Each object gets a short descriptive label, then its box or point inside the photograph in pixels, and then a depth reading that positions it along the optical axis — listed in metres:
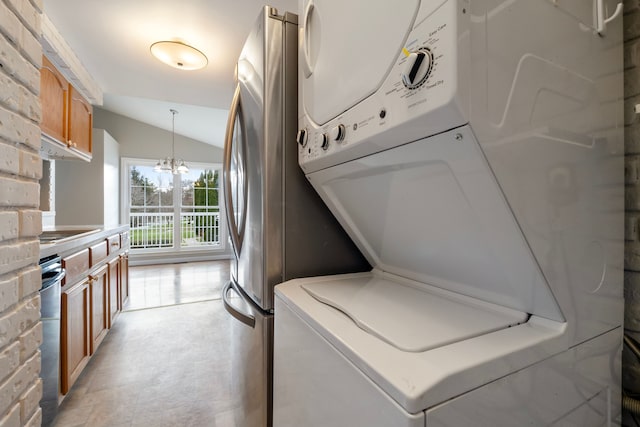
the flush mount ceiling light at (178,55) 2.10
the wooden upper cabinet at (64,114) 2.00
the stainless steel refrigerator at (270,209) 0.99
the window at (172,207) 5.70
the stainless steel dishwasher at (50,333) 1.35
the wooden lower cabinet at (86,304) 1.61
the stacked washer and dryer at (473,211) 0.44
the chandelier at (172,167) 4.80
